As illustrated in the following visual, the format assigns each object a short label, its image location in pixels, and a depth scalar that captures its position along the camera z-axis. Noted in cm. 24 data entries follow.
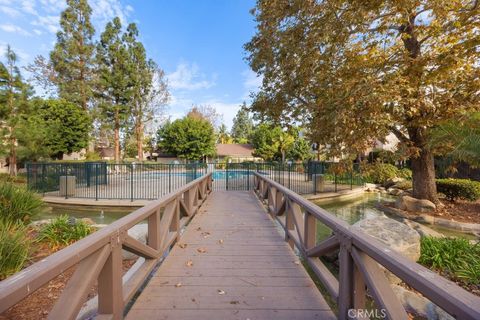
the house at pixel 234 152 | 4852
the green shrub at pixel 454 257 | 430
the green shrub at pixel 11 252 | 325
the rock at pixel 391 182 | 1627
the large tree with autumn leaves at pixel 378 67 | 705
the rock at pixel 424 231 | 639
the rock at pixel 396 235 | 446
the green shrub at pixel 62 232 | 476
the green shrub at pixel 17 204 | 516
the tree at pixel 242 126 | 7672
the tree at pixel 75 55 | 2552
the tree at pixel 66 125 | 2156
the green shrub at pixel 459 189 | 1080
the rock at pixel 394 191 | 1412
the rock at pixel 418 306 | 338
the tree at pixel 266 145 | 3994
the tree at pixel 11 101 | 1330
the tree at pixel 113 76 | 2662
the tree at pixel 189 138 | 3762
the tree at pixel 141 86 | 2870
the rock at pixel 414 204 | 957
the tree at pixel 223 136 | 6938
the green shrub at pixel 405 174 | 1821
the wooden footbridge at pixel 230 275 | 142
